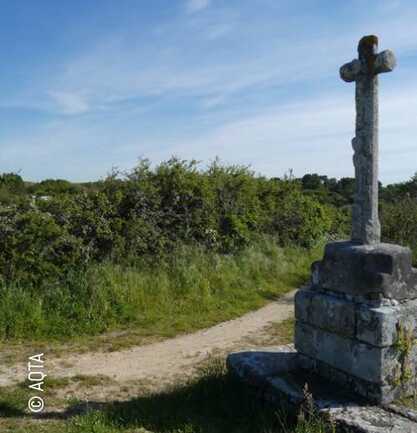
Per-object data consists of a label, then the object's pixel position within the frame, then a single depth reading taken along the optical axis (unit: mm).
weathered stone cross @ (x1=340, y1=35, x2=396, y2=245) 4266
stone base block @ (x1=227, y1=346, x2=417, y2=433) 3678
